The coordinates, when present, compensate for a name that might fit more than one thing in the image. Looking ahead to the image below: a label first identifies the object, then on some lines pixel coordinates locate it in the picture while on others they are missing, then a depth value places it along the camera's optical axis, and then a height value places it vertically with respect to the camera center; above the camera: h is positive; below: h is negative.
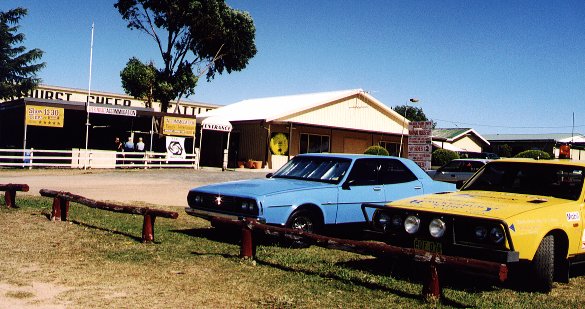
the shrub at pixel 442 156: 40.31 +0.49
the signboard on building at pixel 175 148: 26.55 +0.02
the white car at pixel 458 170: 18.75 -0.25
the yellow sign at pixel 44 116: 22.67 +1.11
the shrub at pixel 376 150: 31.32 +0.52
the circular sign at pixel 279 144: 30.34 +0.57
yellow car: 5.21 -0.58
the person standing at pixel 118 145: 25.63 +0.01
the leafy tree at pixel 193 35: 33.53 +7.63
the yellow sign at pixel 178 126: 26.58 +1.14
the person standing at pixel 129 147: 25.40 -0.05
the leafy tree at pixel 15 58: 49.53 +7.75
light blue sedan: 7.51 -0.53
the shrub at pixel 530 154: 33.12 +0.84
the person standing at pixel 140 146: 25.83 +0.02
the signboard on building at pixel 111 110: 24.98 +1.63
